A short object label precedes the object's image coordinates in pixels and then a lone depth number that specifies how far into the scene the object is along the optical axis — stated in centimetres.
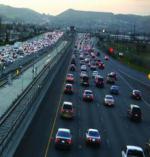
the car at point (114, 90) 7075
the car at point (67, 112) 4634
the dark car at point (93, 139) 3594
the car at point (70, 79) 7773
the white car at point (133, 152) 3044
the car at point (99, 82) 7725
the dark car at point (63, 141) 3369
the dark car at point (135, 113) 4962
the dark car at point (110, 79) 8431
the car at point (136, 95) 6719
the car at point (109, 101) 5806
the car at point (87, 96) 6056
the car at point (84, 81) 7606
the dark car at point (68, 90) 6468
